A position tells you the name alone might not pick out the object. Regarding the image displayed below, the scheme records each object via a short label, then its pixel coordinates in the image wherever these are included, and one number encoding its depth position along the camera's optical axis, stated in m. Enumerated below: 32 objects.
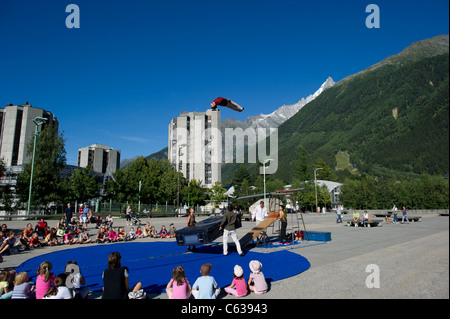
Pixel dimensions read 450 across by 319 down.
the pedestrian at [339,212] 30.45
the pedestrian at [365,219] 25.29
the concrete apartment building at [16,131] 83.94
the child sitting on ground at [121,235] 17.27
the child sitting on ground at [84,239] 16.28
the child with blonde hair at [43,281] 6.05
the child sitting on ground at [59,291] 5.47
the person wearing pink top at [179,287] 5.80
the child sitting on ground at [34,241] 14.36
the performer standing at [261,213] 15.84
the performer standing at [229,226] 11.68
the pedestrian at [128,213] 29.72
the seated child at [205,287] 5.85
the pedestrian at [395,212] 29.13
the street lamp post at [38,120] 27.53
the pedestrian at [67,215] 19.34
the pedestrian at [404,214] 28.59
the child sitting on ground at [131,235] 18.02
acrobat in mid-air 10.41
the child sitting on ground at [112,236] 16.88
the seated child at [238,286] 6.45
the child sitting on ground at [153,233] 19.15
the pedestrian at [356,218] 25.68
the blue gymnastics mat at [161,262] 8.14
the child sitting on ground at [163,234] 19.26
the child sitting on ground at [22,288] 5.84
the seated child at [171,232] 19.30
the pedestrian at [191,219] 14.14
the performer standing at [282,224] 14.54
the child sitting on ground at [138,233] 19.38
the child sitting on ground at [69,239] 15.92
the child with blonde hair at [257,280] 6.61
